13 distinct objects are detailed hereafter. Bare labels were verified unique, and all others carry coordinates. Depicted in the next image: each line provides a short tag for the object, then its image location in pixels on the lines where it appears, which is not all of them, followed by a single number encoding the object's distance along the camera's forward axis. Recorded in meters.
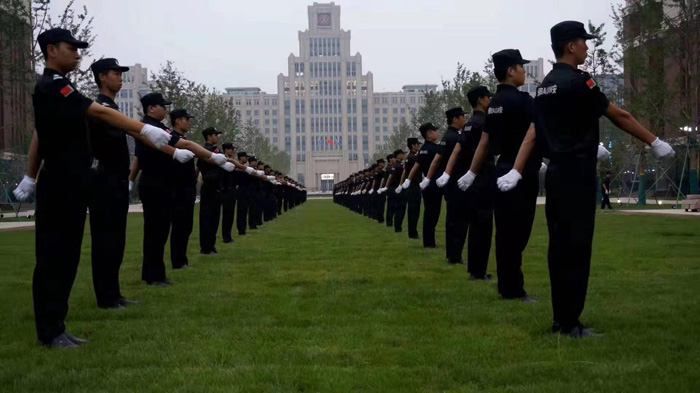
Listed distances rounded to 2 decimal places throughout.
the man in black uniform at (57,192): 6.26
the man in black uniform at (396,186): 20.81
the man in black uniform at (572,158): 6.18
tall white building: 198.62
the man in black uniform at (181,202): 11.41
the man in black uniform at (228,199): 18.28
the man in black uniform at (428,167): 14.71
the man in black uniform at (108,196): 8.06
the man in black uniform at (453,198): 11.34
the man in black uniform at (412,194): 17.14
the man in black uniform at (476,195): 9.66
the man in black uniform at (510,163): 7.93
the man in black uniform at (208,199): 14.85
